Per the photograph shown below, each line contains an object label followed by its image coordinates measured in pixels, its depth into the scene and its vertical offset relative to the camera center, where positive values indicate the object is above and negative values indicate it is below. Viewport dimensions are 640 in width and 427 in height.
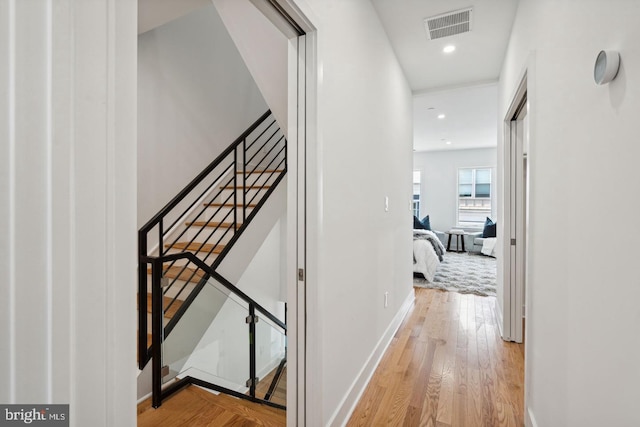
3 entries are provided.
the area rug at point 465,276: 4.61 -1.10
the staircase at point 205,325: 2.07 -0.85
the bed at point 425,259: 5.02 -0.78
